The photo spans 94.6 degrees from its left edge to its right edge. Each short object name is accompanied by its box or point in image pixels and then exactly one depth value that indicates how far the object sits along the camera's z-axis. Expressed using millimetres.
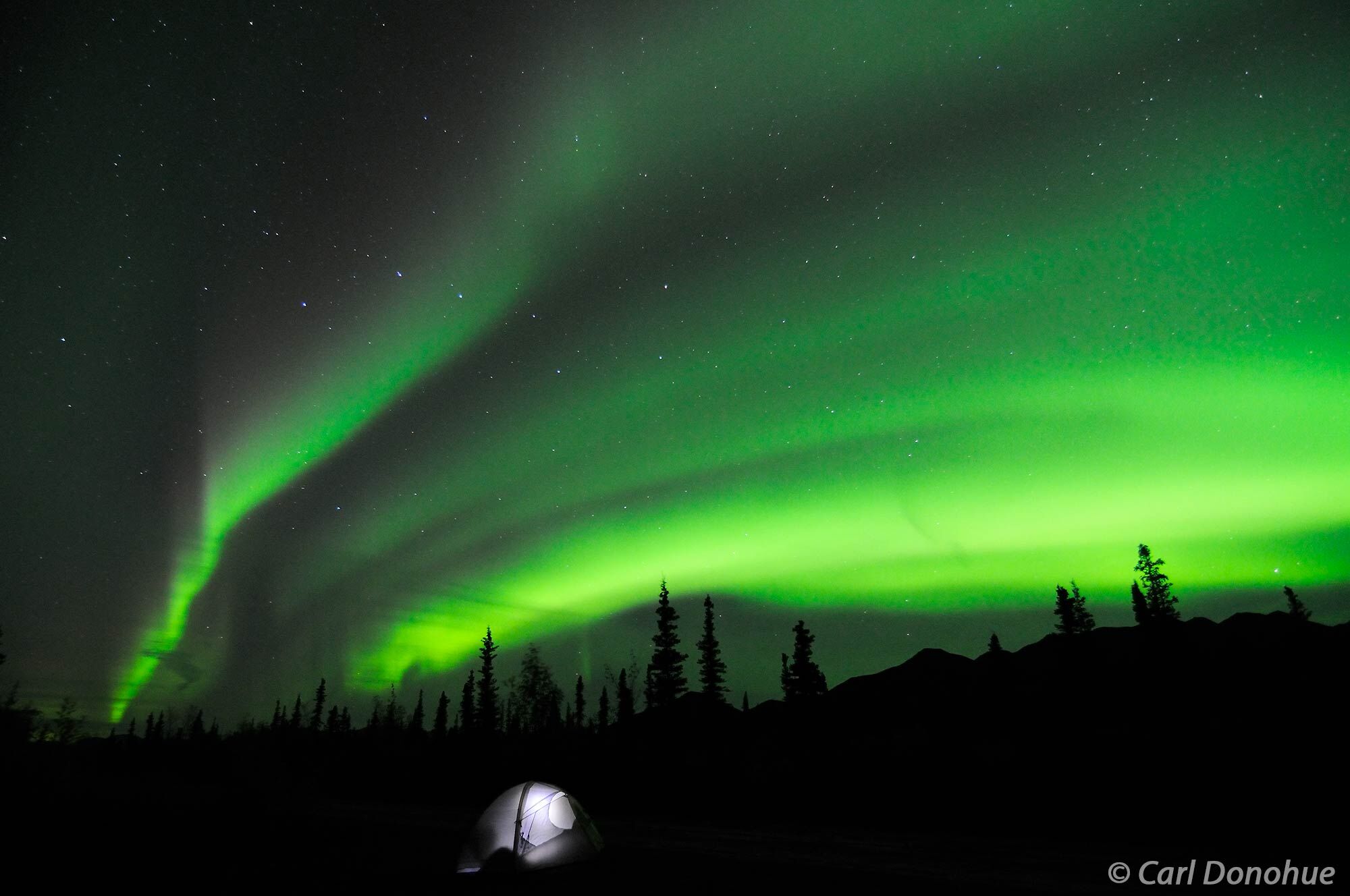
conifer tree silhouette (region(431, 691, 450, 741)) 107994
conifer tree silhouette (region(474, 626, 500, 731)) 73875
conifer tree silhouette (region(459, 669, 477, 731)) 80938
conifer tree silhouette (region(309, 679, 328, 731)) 131125
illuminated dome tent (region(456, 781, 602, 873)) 12172
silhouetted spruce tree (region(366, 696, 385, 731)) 127525
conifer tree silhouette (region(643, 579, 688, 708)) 59375
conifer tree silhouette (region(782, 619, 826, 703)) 55531
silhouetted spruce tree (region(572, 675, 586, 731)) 108875
